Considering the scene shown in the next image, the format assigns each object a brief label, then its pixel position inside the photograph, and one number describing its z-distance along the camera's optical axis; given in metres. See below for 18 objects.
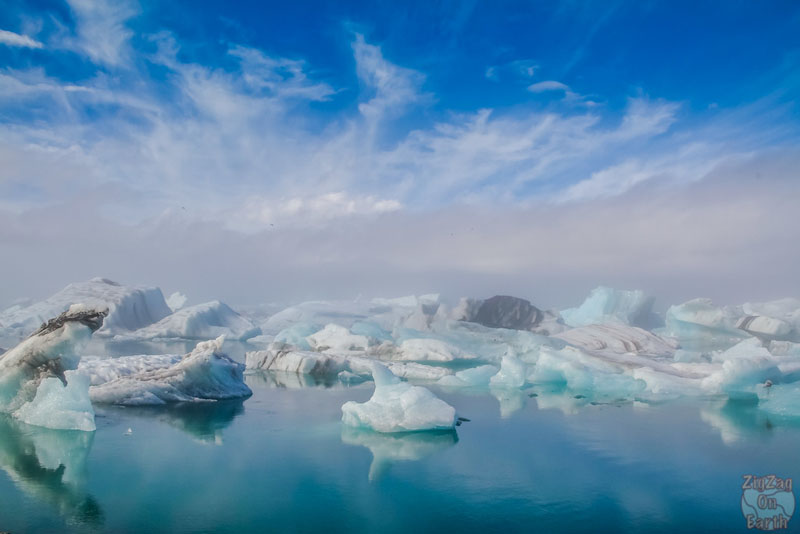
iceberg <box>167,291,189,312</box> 53.03
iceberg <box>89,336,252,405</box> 11.78
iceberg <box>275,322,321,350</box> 27.45
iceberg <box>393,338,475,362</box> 23.61
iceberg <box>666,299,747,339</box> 28.67
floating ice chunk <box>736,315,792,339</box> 27.84
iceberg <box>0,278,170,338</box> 36.25
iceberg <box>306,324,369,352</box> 25.05
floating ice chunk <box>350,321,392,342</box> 29.20
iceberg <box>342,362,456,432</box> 9.54
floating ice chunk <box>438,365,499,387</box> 16.25
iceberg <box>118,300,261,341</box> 35.84
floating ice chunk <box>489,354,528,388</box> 16.22
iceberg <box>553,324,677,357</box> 24.47
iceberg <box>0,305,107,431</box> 9.59
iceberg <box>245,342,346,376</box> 19.19
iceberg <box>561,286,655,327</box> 35.31
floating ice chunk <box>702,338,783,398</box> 14.09
